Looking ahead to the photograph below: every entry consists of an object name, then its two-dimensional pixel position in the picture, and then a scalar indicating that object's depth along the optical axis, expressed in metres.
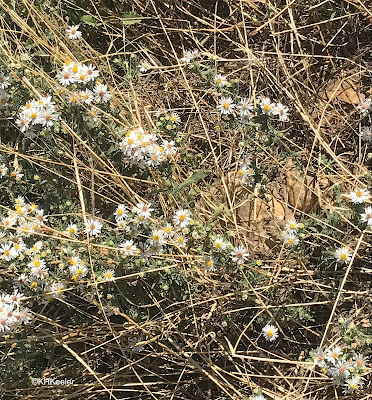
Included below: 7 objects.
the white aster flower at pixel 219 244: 2.06
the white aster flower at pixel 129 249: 2.08
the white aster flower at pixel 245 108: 2.27
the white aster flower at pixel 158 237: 2.11
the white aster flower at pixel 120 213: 2.19
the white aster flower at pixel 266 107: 2.20
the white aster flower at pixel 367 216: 2.06
